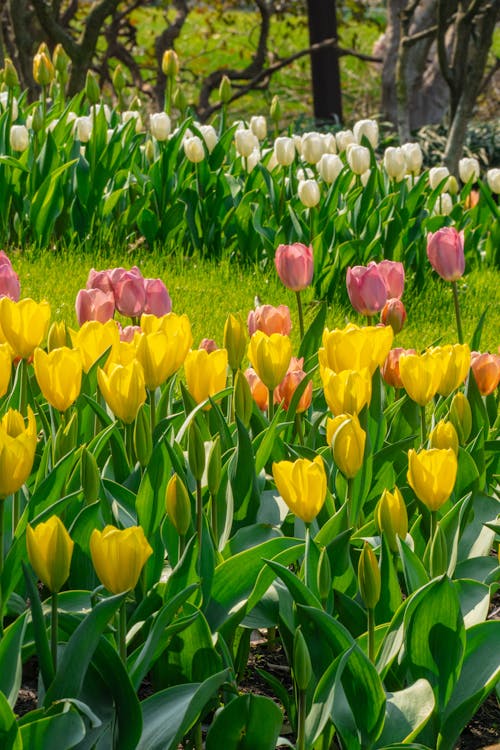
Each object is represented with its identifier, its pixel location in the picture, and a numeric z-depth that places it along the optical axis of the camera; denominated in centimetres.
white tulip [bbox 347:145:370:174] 931
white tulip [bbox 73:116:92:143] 1049
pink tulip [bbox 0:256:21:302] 473
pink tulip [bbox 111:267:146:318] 470
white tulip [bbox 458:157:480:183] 1036
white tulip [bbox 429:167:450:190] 1030
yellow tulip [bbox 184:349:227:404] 387
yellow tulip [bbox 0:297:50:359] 398
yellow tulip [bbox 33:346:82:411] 357
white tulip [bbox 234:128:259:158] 991
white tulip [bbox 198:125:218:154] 1064
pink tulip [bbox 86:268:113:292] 483
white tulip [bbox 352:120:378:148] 1065
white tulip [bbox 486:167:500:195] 981
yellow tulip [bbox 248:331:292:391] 409
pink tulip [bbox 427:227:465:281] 537
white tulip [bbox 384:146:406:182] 959
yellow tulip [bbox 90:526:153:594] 261
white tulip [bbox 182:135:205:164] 987
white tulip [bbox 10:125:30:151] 977
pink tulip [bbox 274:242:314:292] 528
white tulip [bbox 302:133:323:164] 985
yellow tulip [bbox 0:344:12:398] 348
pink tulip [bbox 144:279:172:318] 475
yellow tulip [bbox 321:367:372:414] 372
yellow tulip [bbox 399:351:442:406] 395
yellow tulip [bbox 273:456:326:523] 305
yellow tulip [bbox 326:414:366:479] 333
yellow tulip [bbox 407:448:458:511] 321
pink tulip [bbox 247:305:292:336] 471
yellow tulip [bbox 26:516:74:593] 261
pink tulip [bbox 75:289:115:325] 458
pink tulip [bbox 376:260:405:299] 530
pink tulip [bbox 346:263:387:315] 501
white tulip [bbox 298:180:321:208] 852
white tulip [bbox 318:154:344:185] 940
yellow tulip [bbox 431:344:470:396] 405
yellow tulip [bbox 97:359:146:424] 357
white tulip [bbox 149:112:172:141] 1042
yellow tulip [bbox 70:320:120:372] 413
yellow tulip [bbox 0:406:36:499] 282
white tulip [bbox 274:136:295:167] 973
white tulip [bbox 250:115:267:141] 1107
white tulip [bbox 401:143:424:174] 983
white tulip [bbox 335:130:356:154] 1096
